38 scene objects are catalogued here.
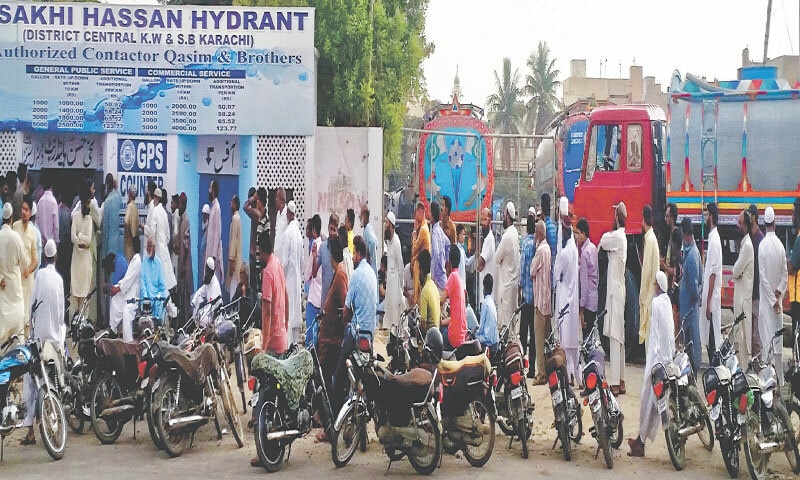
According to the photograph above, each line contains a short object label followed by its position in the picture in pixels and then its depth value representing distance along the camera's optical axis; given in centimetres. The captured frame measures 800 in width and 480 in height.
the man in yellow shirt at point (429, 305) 1020
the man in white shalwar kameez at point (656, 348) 869
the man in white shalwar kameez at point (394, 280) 1452
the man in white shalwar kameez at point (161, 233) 1416
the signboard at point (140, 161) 1606
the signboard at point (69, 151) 1631
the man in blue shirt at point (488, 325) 1059
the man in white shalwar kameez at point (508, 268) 1310
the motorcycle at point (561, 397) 869
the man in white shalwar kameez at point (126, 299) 1225
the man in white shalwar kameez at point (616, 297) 1151
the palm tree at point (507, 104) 5356
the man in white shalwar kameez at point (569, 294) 1138
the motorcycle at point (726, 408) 813
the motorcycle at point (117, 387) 914
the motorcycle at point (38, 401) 848
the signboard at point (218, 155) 1641
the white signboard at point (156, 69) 1592
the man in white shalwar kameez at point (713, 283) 1169
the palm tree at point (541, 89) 5309
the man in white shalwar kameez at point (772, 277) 1141
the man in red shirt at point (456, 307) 1055
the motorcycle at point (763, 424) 803
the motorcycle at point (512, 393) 890
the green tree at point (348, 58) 2166
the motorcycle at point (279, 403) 827
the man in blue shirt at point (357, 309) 928
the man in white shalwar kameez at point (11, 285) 1047
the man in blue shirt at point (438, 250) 1397
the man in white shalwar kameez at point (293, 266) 1212
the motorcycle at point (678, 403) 836
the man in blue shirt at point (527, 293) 1231
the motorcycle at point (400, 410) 820
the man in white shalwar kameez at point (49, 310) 955
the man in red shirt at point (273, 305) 948
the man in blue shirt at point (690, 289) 1124
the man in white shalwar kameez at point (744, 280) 1166
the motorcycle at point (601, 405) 849
